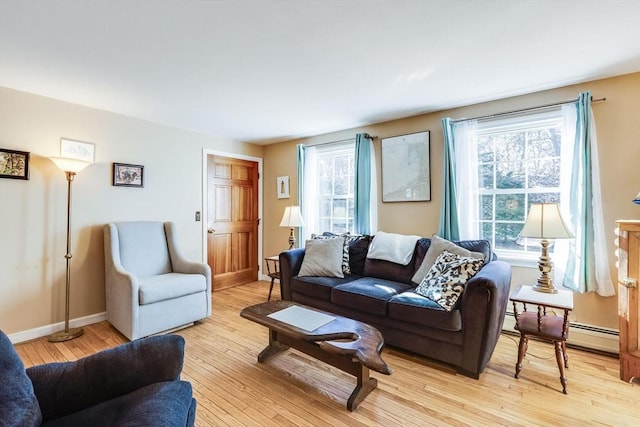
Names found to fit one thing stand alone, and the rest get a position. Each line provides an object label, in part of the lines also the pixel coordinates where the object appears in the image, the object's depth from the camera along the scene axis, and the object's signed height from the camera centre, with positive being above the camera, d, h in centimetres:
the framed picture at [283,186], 451 +46
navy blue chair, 92 -62
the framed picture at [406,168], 324 +56
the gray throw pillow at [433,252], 258 -32
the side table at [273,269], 351 -76
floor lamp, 259 -15
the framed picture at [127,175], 320 +45
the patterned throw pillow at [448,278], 215 -48
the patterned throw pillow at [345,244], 320 -32
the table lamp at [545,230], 215 -10
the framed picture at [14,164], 254 +45
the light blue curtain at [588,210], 237 +6
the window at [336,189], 400 +39
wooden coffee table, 161 -74
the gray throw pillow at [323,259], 311 -47
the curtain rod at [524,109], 247 +99
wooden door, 416 -7
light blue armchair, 261 -64
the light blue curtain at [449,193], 296 +24
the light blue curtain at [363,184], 360 +40
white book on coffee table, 191 -71
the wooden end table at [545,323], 192 -76
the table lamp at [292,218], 379 -3
